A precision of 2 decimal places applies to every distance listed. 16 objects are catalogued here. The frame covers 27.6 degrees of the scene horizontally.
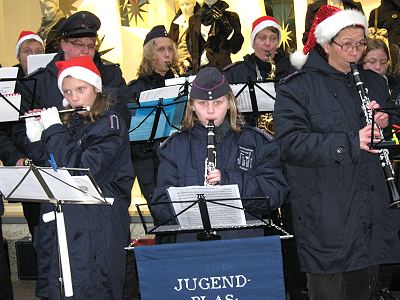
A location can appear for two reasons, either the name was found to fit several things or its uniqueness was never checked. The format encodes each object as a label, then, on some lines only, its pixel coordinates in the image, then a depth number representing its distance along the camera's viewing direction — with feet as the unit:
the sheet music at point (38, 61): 20.20
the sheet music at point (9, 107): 16.67
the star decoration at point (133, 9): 30.30
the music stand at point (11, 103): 16.42
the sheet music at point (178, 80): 18.83
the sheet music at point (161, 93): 18.53
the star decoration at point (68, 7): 30.53
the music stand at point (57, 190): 12.71
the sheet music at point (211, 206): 11.98
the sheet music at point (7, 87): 17.42
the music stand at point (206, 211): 11.98
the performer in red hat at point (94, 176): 13.98
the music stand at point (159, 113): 18.39
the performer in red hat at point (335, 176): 13.66
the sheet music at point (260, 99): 18.39
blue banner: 11.84
